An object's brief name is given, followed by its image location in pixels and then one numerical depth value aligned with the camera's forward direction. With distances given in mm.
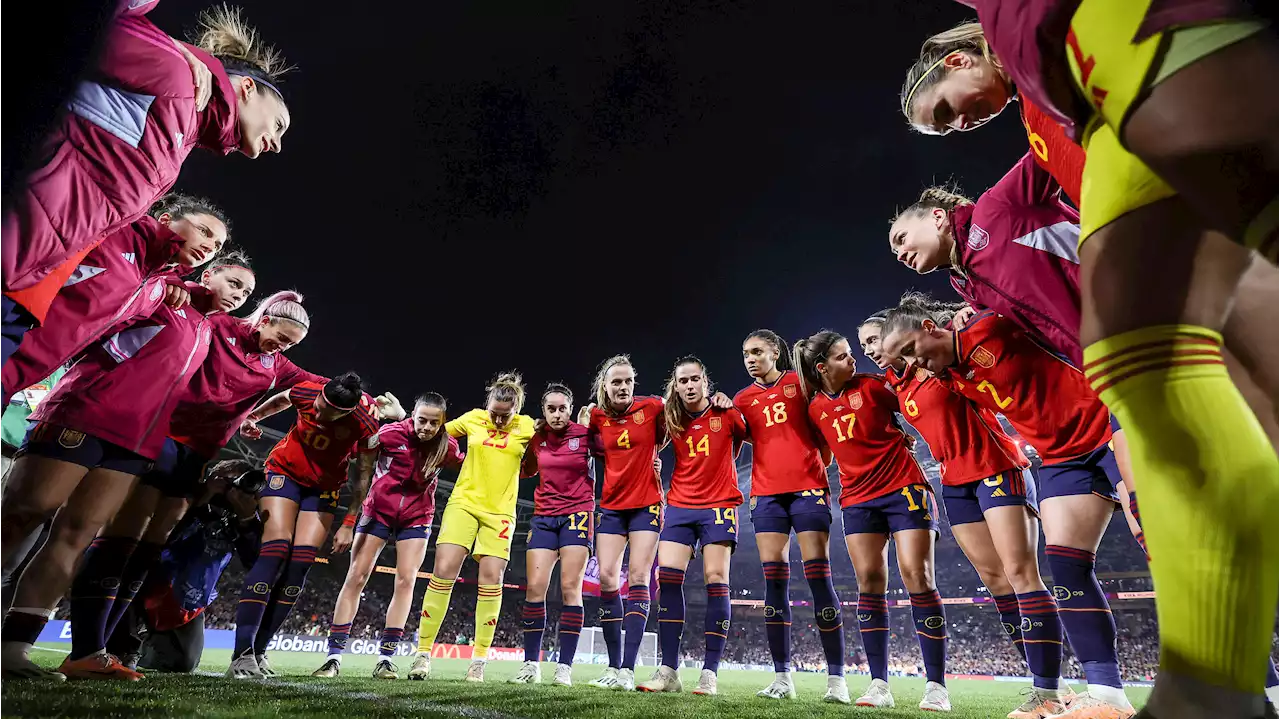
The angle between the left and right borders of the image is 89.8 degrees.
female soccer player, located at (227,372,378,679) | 4551
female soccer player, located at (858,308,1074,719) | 3223
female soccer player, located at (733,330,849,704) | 4570
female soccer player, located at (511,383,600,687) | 5582
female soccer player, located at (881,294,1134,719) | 2678
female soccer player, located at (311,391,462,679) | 5734
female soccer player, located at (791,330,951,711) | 4184
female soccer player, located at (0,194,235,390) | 2645
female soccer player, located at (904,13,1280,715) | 794
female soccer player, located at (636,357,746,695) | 4961
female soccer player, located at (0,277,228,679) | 2719
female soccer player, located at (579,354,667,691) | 5449
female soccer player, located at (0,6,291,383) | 1505
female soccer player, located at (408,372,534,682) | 5539
